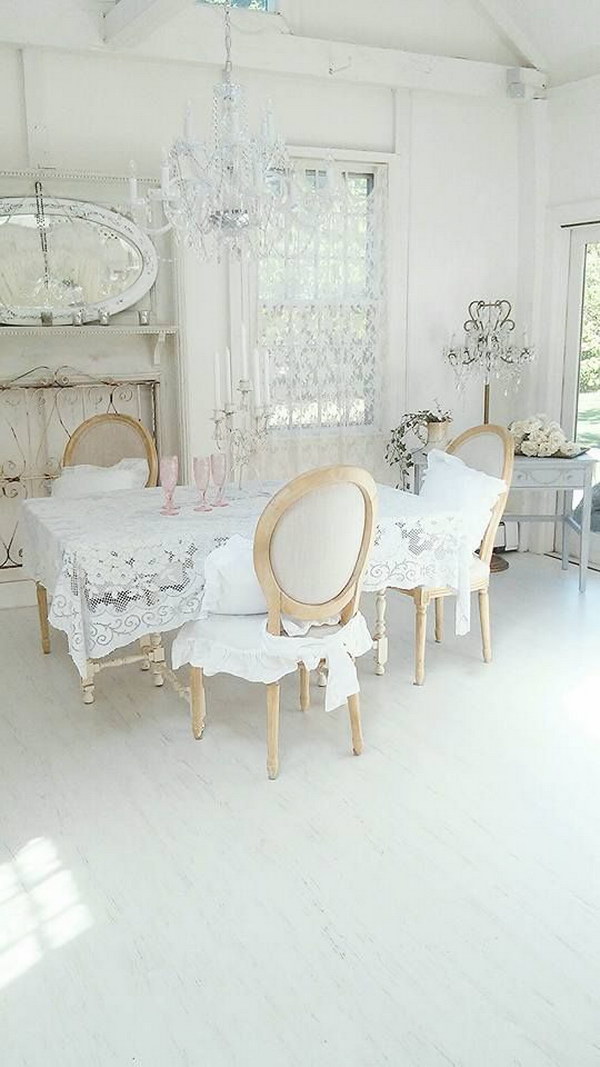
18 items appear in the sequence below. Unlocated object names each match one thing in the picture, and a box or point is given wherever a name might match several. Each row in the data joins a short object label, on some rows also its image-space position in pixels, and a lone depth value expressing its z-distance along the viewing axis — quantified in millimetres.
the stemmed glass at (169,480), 3725
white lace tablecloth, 3297
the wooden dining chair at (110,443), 4664
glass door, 5828
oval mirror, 4719
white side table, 5363
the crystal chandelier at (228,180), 3414
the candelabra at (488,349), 5832
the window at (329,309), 5414
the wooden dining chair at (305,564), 2980
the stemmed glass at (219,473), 3824
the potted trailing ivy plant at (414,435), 5598
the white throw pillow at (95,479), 4508
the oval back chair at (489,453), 4082
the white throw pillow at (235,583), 3193
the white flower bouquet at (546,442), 5426
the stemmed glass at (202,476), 3803
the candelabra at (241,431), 5242
